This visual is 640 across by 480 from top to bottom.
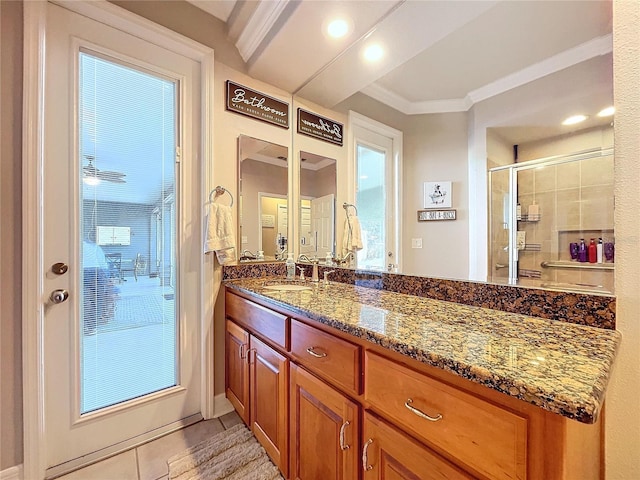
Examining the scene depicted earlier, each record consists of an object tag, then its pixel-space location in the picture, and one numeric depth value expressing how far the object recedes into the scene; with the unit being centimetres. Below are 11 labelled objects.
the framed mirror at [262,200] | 190
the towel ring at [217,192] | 172
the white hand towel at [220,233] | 165
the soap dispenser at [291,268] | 198
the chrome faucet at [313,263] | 185
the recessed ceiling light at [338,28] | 142
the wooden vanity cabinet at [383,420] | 52
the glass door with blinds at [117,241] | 133
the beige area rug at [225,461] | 129
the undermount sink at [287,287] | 157
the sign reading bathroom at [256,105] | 183
